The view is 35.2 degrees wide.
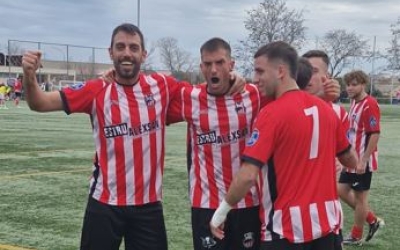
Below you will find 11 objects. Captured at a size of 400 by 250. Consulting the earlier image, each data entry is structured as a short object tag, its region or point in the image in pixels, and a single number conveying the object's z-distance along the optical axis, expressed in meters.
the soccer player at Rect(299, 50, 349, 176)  4.65
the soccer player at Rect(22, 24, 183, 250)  4.39
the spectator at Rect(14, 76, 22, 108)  42.39
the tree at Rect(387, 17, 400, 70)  57.24
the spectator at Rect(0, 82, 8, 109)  39.97
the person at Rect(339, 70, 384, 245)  7.24
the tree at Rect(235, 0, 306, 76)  60.12
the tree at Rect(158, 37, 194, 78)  68.00
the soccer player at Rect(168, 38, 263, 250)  4.33
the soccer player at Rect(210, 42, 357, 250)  3.60
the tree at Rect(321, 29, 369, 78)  66.94
